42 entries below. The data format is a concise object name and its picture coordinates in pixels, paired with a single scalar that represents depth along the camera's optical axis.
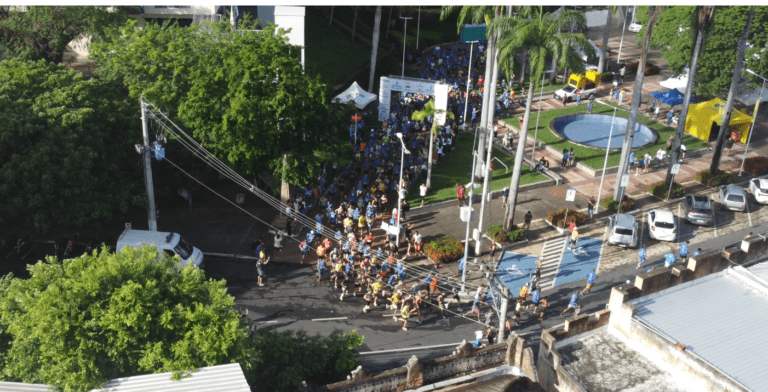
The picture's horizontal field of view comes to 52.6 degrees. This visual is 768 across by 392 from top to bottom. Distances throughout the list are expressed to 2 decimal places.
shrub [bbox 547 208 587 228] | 44.12
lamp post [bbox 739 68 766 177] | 51.44
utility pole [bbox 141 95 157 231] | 35.25
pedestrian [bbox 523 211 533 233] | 43.06
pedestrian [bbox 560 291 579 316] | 35.91
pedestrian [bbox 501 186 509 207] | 46.15
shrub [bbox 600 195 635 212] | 46.16
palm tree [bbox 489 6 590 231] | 38.31
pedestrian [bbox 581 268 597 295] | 37.50
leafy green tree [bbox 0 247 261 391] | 21.27
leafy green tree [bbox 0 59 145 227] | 35.81
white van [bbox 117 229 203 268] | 36.81
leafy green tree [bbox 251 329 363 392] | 24.34
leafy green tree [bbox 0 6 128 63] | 51.03
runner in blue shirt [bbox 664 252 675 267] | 39.00
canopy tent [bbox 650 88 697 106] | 60.56
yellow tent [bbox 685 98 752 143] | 55.72
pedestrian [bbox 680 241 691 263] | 40.03
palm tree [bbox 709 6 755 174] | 46.31
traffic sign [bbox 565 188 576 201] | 42.75
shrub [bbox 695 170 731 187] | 49.91
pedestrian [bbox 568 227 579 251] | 41.84
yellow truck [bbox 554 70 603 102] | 63.84
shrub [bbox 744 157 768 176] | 51.75
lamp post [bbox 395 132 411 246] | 40.06
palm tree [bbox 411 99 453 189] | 45.62
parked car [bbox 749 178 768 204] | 47.34
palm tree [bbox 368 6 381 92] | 60.45
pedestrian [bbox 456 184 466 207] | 45.72
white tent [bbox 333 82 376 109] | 56.12
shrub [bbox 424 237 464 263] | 40.28
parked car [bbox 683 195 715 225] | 44.34
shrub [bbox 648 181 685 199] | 48.06
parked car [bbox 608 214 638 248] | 42.12
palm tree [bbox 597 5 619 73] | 66.31
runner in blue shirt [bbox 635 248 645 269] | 40.22
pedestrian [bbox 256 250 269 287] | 37.16
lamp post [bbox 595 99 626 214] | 45.54
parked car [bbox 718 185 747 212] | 46.56
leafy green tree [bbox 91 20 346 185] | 39.88
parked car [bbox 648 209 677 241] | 42.88
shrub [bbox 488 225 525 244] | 42.44
